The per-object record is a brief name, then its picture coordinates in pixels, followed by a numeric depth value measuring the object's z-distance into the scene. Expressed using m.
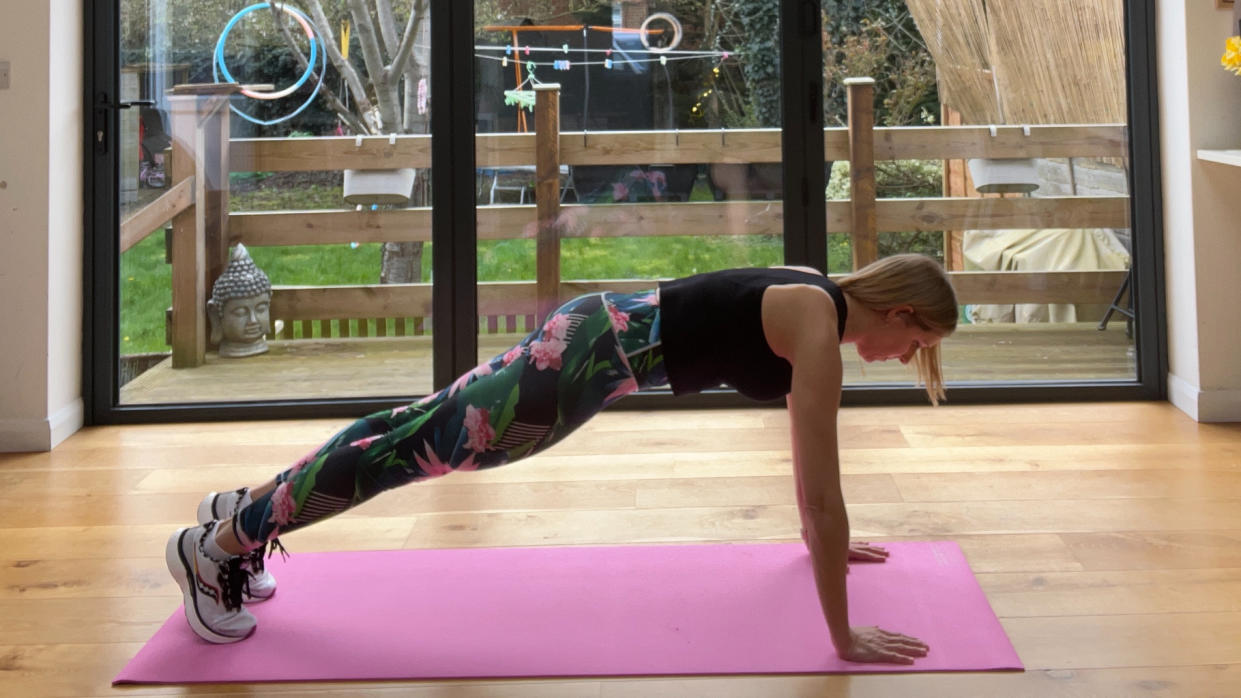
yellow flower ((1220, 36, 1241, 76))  3.44
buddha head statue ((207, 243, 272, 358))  4.11
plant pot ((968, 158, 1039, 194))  4.12
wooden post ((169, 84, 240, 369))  4.02
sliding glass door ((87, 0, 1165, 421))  4.02
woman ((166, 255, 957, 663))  2.11
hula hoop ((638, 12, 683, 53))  4.03
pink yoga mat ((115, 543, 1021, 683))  2.13
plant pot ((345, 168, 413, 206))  4.09
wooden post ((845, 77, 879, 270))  4.05
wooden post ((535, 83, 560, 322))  4.07
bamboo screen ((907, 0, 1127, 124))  4.06
